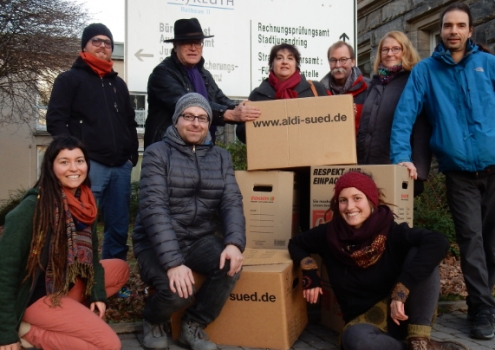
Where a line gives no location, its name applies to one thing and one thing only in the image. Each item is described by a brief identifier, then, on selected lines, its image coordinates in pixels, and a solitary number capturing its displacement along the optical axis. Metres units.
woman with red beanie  2.82
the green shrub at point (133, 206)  10.43
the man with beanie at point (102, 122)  3.93
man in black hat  3.92
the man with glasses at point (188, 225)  3.07
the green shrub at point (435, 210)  6.50
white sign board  5.28
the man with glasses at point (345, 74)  4.23
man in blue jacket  3.44
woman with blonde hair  3.82
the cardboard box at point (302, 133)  3.64
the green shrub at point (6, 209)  12.52
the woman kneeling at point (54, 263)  2.67
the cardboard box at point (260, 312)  3.19
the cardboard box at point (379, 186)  3.37
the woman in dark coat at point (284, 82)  4.02
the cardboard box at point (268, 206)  3.77
